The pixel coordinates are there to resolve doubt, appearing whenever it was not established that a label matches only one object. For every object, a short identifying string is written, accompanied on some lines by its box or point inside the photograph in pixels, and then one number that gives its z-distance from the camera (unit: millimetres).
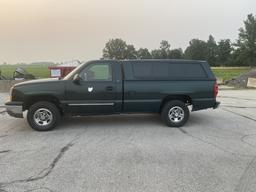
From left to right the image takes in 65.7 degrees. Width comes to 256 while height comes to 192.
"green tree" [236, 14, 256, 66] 57452
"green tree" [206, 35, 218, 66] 66912
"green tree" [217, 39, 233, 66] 65762
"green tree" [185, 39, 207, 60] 66717
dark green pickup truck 4907
